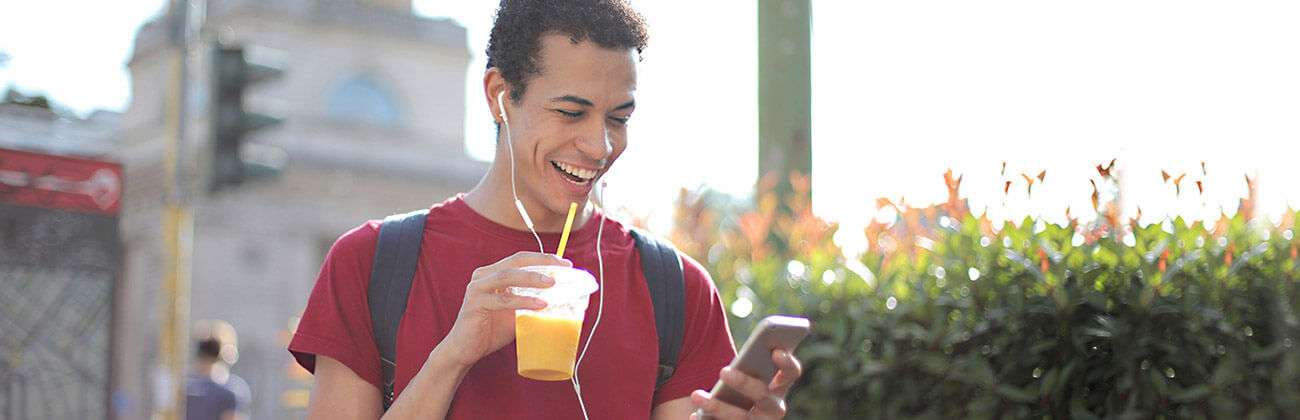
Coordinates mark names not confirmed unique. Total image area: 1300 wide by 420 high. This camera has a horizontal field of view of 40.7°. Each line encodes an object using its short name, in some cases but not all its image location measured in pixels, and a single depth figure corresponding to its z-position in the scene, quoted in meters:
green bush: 4.77
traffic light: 9.20
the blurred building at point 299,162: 33.62
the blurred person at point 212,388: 10.12
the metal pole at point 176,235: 10.04
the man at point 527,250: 2.69
